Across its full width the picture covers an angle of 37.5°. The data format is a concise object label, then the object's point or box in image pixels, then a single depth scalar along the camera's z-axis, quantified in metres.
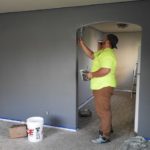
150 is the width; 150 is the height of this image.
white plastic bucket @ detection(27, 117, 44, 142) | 3.50
